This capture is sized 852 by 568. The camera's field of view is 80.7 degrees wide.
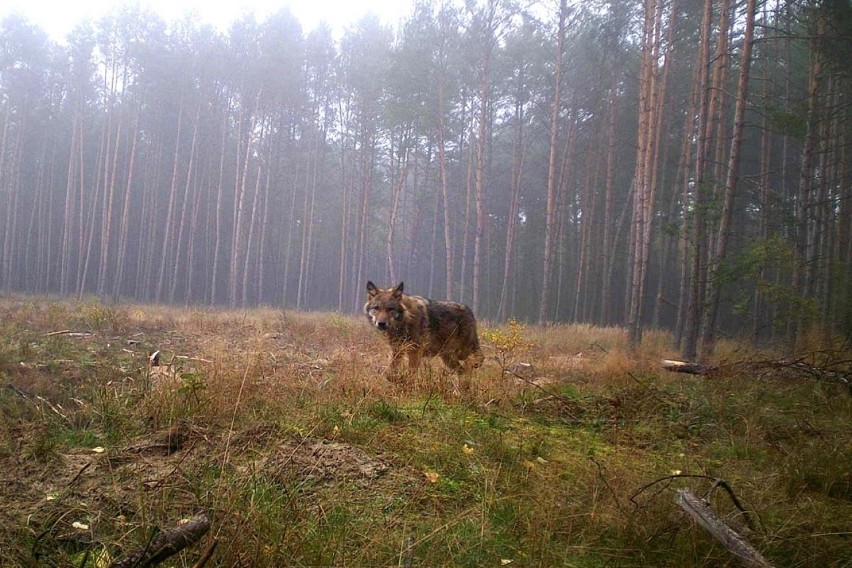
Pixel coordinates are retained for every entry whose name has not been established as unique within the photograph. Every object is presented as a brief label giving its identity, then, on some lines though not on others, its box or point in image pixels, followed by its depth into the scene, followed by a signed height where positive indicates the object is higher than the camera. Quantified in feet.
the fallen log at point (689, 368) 23.89 -2.75
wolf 23.17 -1.89
